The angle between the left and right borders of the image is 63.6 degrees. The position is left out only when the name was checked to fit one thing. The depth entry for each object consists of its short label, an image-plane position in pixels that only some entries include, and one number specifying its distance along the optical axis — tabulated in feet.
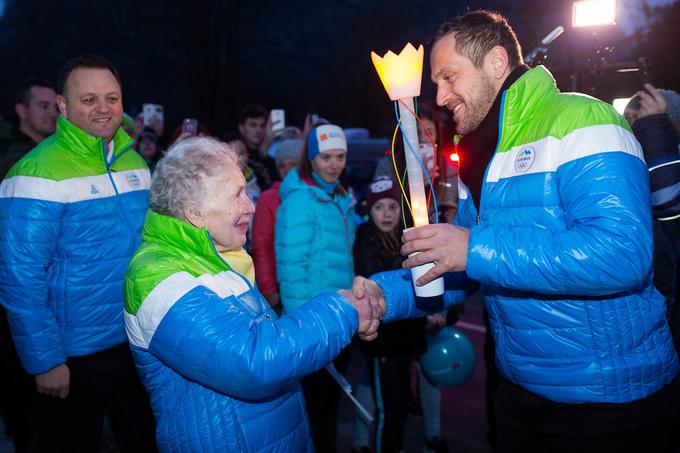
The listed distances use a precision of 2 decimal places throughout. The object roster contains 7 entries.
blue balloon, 13.39
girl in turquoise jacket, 12.39
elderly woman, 5.60
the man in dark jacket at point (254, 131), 21.29
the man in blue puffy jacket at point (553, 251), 5.44
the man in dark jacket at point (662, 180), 8.78
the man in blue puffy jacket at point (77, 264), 8.98
